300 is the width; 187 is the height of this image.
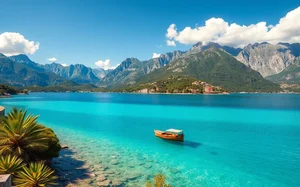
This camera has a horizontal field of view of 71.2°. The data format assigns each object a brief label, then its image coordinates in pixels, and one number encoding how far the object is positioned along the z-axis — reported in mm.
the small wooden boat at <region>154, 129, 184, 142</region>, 44281
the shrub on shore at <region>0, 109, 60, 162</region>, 20453
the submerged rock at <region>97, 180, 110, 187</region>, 23141
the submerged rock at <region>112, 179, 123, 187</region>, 23234
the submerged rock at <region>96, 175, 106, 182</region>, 24423
